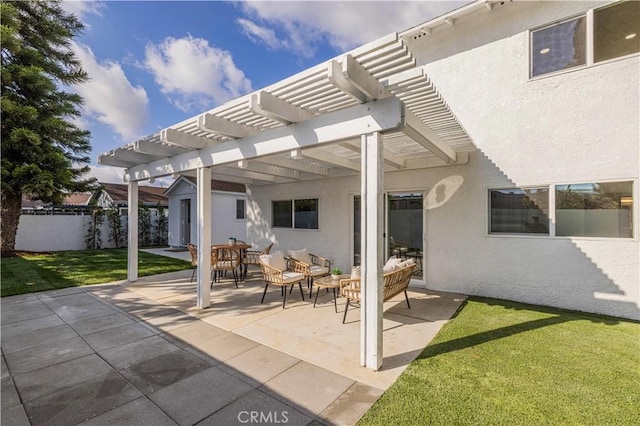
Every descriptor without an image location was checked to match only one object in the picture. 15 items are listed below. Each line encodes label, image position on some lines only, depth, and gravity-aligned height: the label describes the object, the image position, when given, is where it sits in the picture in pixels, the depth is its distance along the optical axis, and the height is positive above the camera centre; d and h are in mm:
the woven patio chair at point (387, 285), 4742 -1205
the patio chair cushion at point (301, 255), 7324 -1021
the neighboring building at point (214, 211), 14750 +287
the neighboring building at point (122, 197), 18406 +1366
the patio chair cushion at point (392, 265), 5315 -950
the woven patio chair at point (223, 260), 7414 -1178
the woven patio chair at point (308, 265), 6492 -1230
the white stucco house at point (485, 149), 3578 +1282
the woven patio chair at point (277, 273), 5854 -1231
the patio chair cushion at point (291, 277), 5875 -1306
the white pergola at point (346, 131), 3092 +1398
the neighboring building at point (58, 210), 14493 +331
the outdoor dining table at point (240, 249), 7845 -961
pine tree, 11078 +4839
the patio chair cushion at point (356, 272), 5095 -1027
